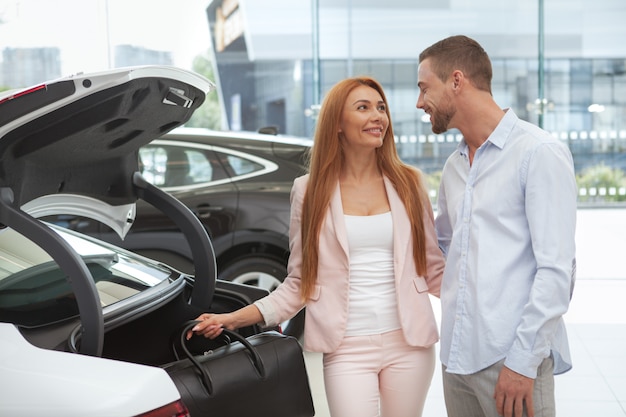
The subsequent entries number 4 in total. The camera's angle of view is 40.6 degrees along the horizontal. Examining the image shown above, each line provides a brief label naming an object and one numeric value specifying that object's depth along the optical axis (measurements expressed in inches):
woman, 90.6
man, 73.2
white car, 67.0
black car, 188.4
